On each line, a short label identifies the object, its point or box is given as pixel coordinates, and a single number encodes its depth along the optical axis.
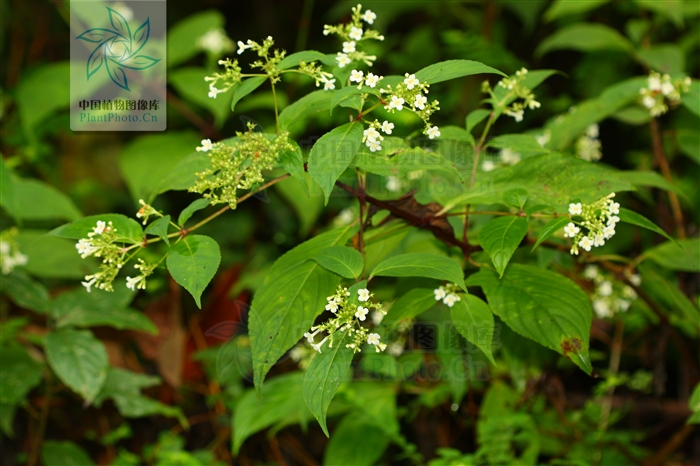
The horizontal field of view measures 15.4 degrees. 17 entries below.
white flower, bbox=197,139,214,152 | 1.14
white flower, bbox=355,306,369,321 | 1.12
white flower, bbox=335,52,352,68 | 1.16
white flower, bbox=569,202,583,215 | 1.14
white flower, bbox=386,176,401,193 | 1.31
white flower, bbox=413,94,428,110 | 1.13
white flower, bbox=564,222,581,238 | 1.14
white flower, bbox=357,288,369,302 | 1.12
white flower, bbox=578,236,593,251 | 1.14
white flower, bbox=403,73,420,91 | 1.13
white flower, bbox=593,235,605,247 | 1.14
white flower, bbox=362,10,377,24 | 1.16
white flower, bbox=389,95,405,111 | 1.12
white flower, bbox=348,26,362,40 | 1.16
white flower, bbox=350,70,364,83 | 1.13
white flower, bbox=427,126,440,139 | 1.13
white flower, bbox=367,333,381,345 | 1.13
